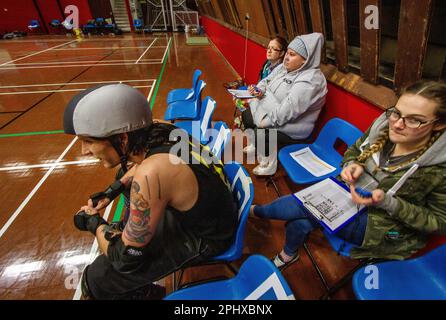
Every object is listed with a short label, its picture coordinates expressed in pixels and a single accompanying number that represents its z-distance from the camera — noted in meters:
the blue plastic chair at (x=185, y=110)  2.71
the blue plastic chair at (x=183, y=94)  3.09
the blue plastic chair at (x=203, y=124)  2.06
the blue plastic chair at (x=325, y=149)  1.71
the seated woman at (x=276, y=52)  2.70
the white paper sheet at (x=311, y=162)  1.78
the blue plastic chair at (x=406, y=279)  1.03
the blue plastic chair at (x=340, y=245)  1.21
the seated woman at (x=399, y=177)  1.04
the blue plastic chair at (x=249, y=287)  0.72
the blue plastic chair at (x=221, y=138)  1.59
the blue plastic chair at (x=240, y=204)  1.11
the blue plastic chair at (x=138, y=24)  14.96
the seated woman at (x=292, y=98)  1.96
